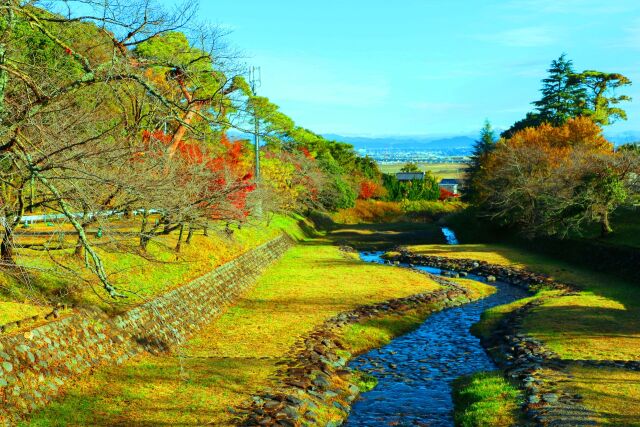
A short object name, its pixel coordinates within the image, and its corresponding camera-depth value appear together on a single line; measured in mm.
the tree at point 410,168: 169625
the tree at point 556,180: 40062
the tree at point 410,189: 111438
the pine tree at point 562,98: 76562
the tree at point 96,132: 11016
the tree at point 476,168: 68869
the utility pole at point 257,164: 46738
